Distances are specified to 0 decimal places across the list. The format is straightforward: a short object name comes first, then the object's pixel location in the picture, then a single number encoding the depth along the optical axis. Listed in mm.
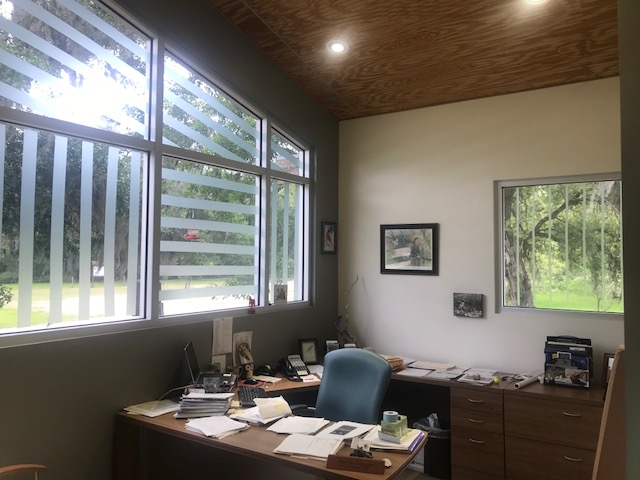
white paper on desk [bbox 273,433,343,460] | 2092
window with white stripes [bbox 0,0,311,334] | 2428
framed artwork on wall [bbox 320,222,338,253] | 4480
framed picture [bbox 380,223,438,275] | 4164
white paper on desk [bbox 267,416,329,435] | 2364
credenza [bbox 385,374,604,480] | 3041
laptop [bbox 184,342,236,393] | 2885
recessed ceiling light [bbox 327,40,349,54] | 3451
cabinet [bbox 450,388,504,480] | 3291
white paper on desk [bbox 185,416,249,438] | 2350
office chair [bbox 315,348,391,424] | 2746
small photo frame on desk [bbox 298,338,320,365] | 4043
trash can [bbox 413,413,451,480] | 3605
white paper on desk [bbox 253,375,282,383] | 3398
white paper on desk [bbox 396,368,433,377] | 3653
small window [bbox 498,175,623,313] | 3506
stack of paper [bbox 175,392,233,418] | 2615
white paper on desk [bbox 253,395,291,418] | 2566
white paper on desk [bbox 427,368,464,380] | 3579
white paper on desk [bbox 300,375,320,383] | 3483
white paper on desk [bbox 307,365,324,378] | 3725
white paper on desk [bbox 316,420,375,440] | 2289
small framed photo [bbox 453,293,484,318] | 3904
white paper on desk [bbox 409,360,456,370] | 3852
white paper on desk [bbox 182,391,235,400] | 2676
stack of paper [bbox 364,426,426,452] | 2168
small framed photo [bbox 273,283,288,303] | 4035
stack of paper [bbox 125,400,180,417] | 2681
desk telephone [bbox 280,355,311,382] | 3590
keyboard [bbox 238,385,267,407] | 2768
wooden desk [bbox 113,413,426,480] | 2064
